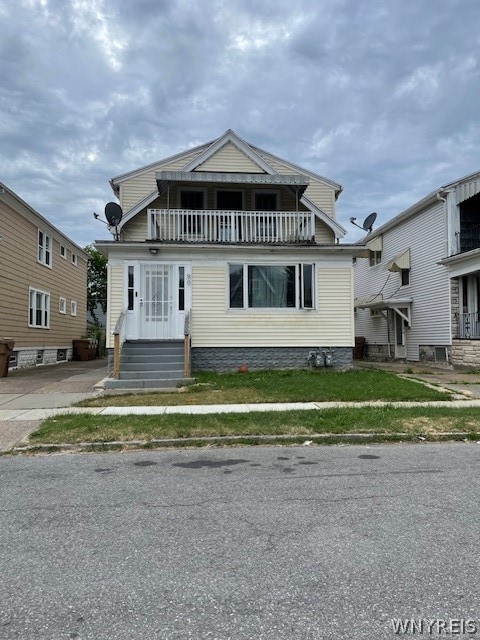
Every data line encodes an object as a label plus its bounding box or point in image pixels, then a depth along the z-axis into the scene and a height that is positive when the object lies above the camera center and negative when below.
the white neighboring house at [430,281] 18.50 +2.43
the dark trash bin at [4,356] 16.05 -0.56
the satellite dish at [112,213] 15.66 +4.07
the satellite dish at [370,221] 16.92 +4.05
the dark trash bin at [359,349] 26.89 -0.65
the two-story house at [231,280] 15.34 +1.87
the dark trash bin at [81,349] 26.81 -0.57
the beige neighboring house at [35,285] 18.69 +2.45
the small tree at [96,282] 42.38 +4.94
